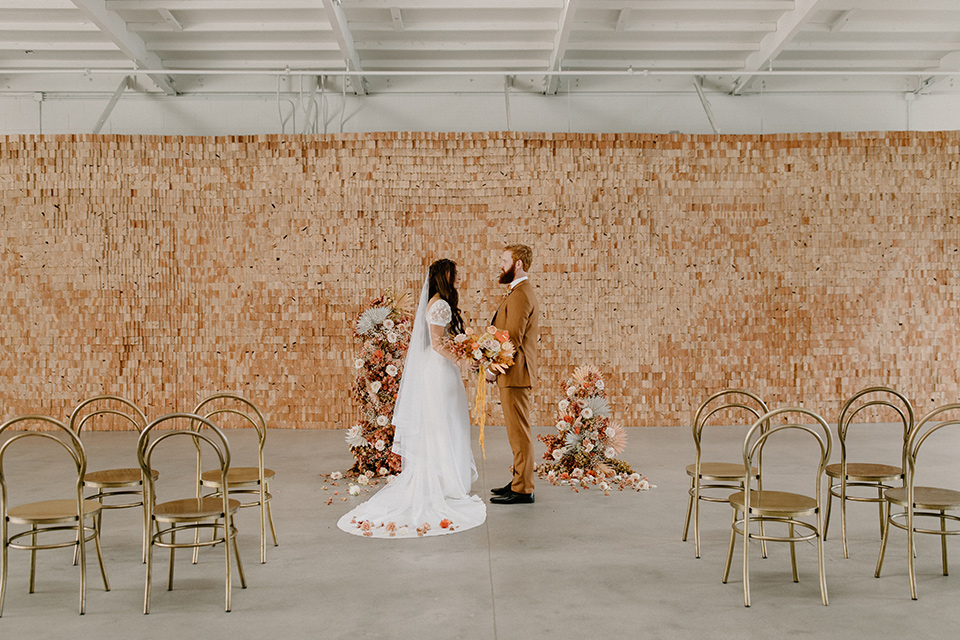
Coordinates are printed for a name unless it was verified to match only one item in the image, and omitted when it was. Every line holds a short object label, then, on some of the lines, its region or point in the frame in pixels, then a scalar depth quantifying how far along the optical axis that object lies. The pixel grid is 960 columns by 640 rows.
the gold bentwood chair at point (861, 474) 4.52
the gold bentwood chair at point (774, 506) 3.75
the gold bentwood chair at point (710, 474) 4.57
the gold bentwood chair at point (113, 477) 4.60
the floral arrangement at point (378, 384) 6.65
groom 5.70
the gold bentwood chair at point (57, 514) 3.73
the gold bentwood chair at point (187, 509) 3.71
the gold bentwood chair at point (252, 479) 4.47
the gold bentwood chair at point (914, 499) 3.89
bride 5.33
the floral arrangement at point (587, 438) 6.62
